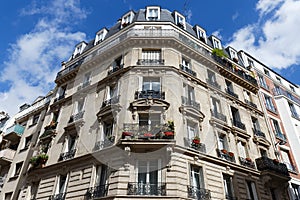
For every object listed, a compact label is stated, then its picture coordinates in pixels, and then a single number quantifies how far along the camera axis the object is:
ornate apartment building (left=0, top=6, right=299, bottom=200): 12.20
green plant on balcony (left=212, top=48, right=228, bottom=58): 20.64
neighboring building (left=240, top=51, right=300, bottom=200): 19.22
